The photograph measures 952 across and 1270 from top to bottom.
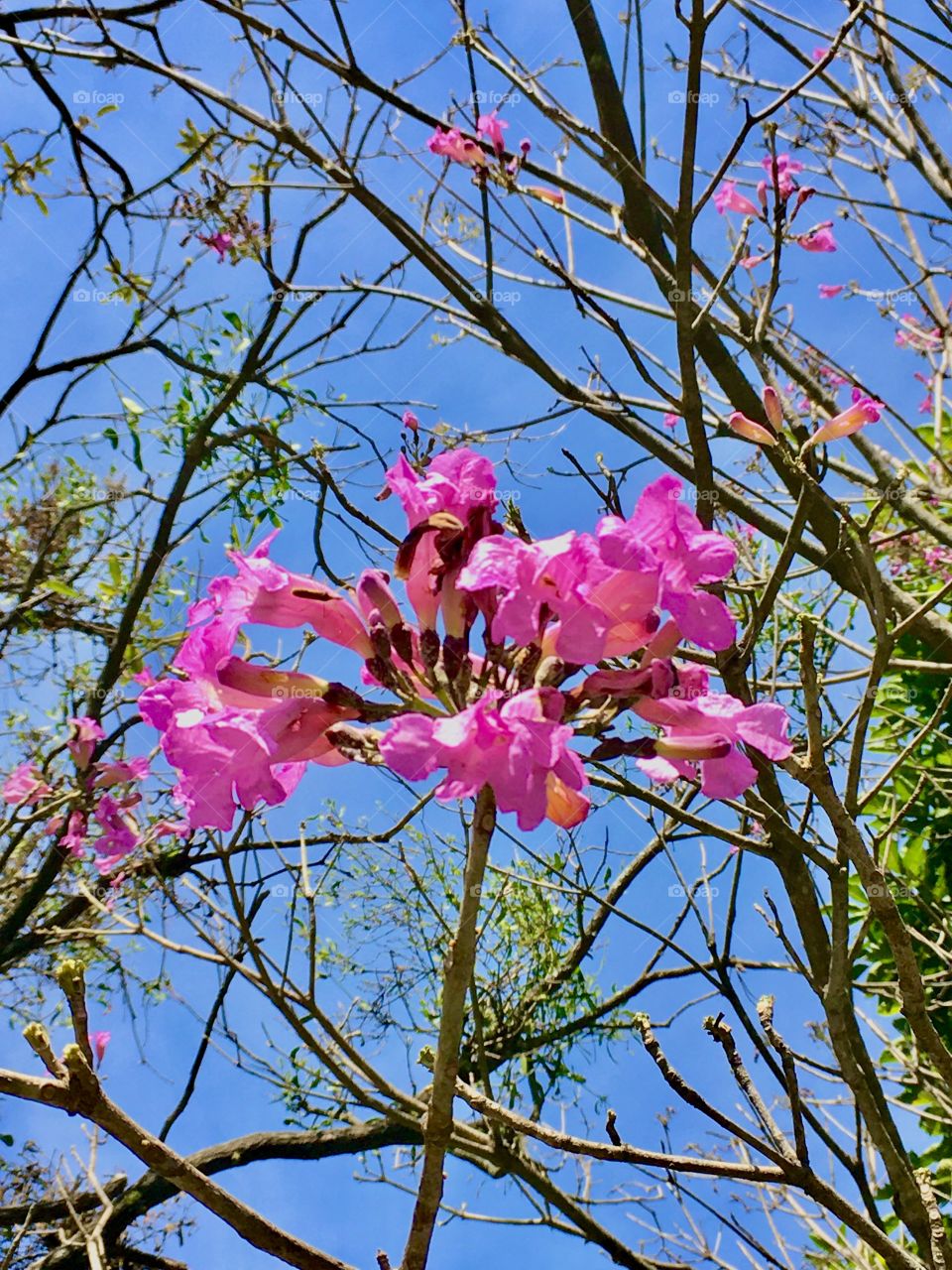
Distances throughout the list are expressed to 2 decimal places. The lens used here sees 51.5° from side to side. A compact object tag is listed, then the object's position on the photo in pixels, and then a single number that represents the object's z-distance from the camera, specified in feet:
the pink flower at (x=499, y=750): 2.70
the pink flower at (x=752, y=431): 6.48
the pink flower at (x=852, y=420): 6.47
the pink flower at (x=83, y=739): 11.07
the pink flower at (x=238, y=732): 3.08
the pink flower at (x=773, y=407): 6.47
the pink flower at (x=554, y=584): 2.92
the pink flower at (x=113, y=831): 11.22
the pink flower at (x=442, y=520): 3.30
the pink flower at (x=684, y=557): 3.12
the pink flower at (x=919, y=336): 13.37
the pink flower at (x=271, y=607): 3.31
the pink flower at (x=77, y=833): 11.27
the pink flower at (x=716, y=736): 3.26
